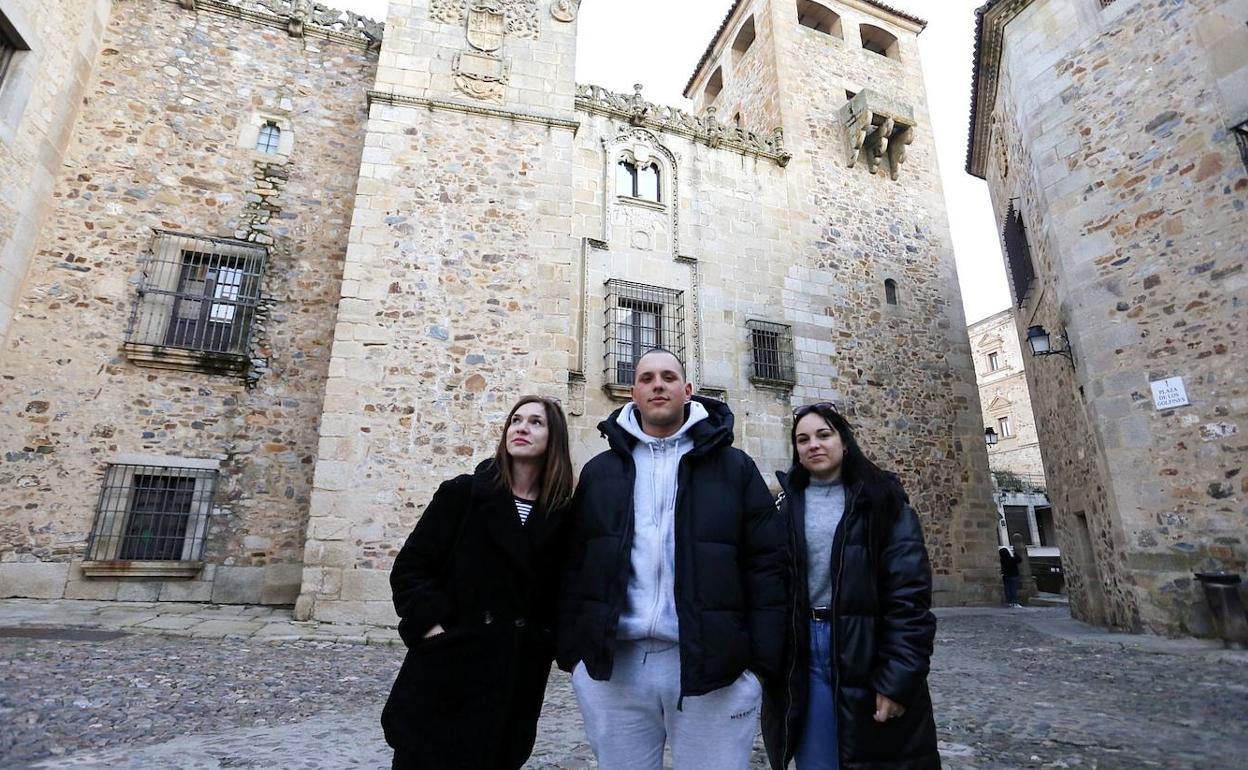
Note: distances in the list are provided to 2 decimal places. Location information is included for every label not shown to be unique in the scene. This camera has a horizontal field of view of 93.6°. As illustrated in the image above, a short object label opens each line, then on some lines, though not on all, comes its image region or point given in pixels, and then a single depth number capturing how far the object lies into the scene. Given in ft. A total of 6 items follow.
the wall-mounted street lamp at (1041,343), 25.12
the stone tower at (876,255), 35.78
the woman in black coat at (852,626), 6.00
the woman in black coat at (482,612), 5.75
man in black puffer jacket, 5.42
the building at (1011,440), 64.85
